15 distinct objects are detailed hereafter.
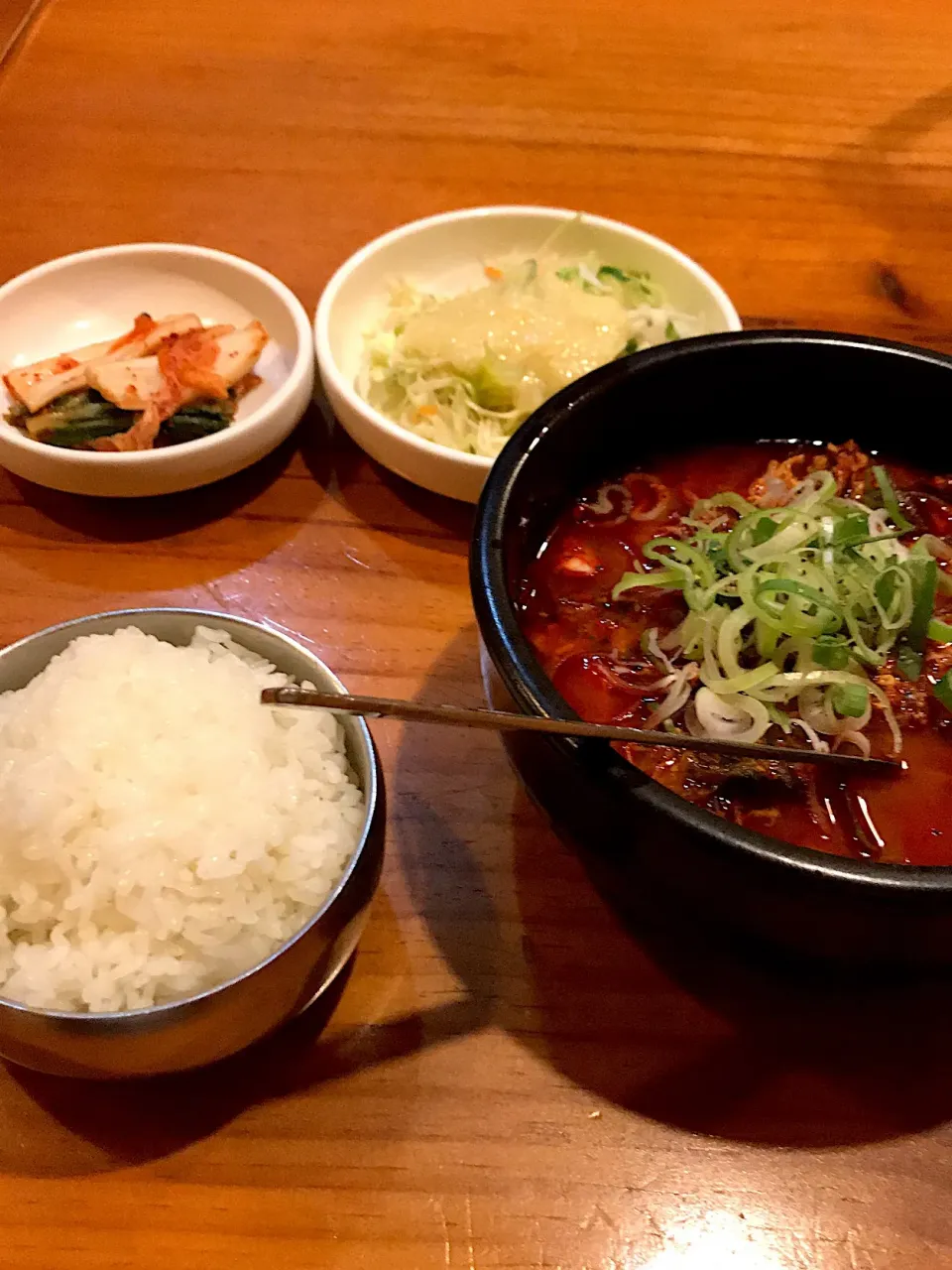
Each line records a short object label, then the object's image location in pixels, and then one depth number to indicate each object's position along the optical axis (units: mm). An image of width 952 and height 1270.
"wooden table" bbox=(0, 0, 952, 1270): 189
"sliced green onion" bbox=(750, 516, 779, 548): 228
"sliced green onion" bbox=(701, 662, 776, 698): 204
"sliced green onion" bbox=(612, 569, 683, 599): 225
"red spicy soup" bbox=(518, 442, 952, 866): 201
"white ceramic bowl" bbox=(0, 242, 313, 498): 308
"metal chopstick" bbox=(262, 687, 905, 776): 152
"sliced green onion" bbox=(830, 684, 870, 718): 201
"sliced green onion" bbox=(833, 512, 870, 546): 225
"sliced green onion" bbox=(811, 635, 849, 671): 207
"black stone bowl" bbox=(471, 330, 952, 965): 158
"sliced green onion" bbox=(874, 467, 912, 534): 241
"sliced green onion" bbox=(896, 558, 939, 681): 218
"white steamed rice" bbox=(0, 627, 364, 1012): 189
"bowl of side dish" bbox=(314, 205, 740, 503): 320
